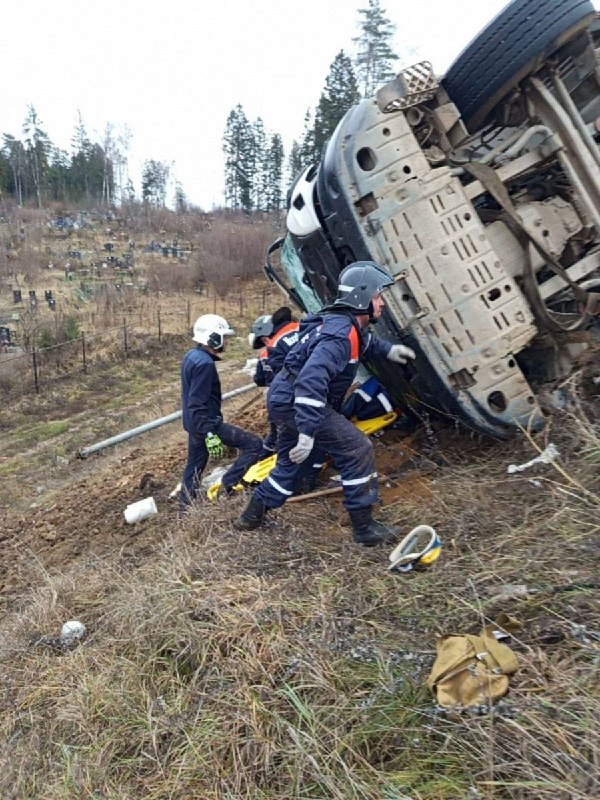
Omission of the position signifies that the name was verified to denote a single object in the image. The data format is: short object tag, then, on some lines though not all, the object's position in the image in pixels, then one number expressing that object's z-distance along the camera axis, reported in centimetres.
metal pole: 859
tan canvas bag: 203
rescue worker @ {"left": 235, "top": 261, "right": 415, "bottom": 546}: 320
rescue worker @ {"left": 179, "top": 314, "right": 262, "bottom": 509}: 467
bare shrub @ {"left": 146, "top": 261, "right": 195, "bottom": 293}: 2128
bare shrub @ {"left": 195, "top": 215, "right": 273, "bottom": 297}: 2200
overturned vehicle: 362
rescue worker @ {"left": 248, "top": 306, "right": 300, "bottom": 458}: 457
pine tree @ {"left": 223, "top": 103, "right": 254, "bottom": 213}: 5184
